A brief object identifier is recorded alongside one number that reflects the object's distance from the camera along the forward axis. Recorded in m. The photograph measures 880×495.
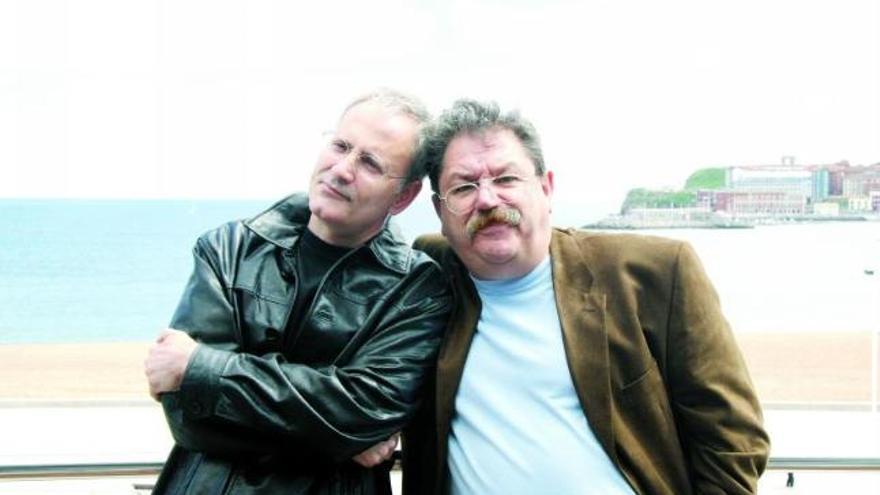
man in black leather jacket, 1.39
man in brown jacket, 1.63
